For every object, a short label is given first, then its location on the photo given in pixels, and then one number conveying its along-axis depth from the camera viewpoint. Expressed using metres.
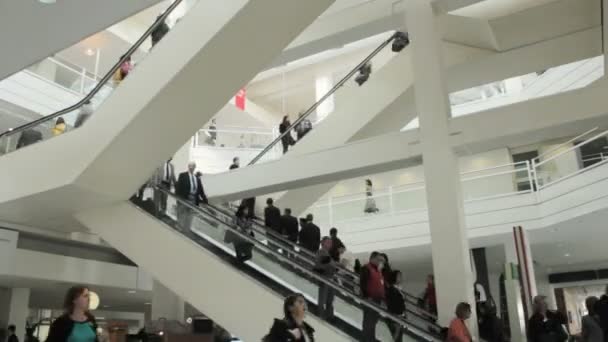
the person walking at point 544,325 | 6.82
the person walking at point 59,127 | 9.03
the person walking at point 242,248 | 8.63
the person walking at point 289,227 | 10.59
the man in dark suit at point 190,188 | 10.45
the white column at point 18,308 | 14.26
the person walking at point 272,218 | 10.72
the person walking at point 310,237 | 10.19
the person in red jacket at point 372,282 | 7.57
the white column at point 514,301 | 8.55
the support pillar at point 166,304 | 14.87
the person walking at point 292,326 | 4.04
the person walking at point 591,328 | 6.10
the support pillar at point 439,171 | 7.85
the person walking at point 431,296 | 9.08
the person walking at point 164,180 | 9.74
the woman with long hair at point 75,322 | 3.74
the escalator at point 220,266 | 7.21
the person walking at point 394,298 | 7.72
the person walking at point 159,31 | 8.70
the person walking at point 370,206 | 15.61
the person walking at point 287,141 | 13.30
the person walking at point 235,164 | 13.25
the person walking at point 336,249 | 9.40
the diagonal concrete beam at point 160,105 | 7.40
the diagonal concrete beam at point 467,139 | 8.06
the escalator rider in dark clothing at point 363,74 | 13.14
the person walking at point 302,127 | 13.29
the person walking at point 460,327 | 6.27
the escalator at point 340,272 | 8.24
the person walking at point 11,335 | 11.82
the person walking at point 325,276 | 7.41
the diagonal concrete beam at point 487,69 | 10.74
